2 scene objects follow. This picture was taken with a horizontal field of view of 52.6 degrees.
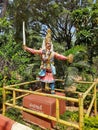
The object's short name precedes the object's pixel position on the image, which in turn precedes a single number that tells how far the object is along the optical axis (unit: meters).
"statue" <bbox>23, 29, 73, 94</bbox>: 2.60
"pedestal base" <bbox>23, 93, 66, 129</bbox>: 2.22
